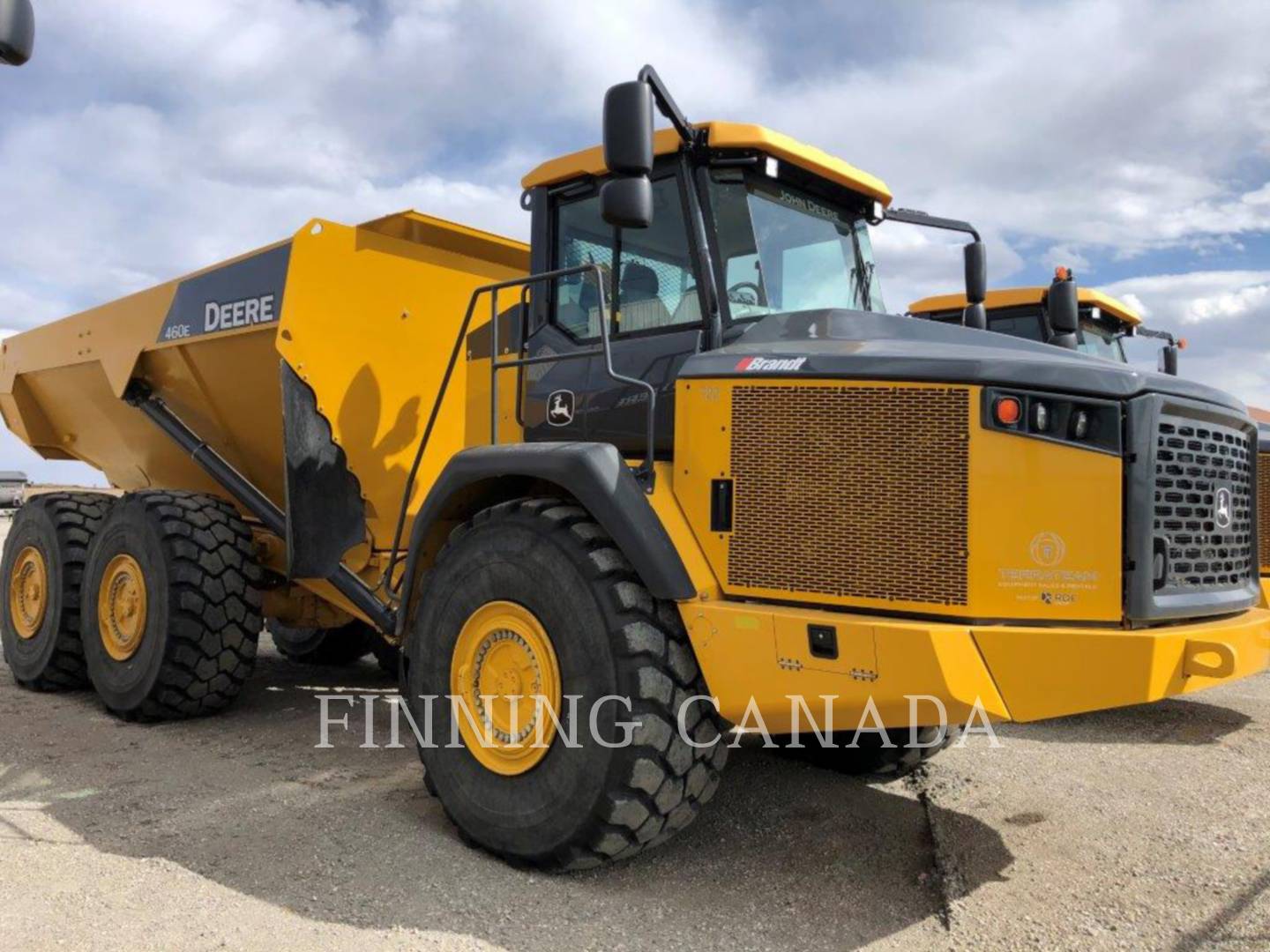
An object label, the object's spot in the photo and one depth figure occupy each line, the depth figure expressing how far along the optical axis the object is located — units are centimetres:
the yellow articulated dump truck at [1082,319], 849
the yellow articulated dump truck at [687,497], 296
